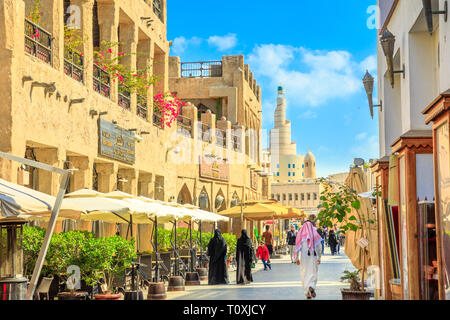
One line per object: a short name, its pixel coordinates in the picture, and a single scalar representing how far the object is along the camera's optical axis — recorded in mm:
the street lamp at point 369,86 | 14680
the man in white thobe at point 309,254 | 14219
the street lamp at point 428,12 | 8109
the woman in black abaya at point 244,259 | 18594
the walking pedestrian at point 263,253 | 23945
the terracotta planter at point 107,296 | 11922
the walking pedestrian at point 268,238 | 27594
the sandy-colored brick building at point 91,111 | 13570
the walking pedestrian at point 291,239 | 29031
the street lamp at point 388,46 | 11008
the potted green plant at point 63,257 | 12359
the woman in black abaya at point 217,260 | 18750
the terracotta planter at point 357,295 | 12430
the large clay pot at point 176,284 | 16297
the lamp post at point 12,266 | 8609
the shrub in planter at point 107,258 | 12367
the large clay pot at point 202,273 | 20098
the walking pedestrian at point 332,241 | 38000
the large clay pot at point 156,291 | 13797
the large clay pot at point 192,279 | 18234
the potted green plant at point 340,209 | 13078
